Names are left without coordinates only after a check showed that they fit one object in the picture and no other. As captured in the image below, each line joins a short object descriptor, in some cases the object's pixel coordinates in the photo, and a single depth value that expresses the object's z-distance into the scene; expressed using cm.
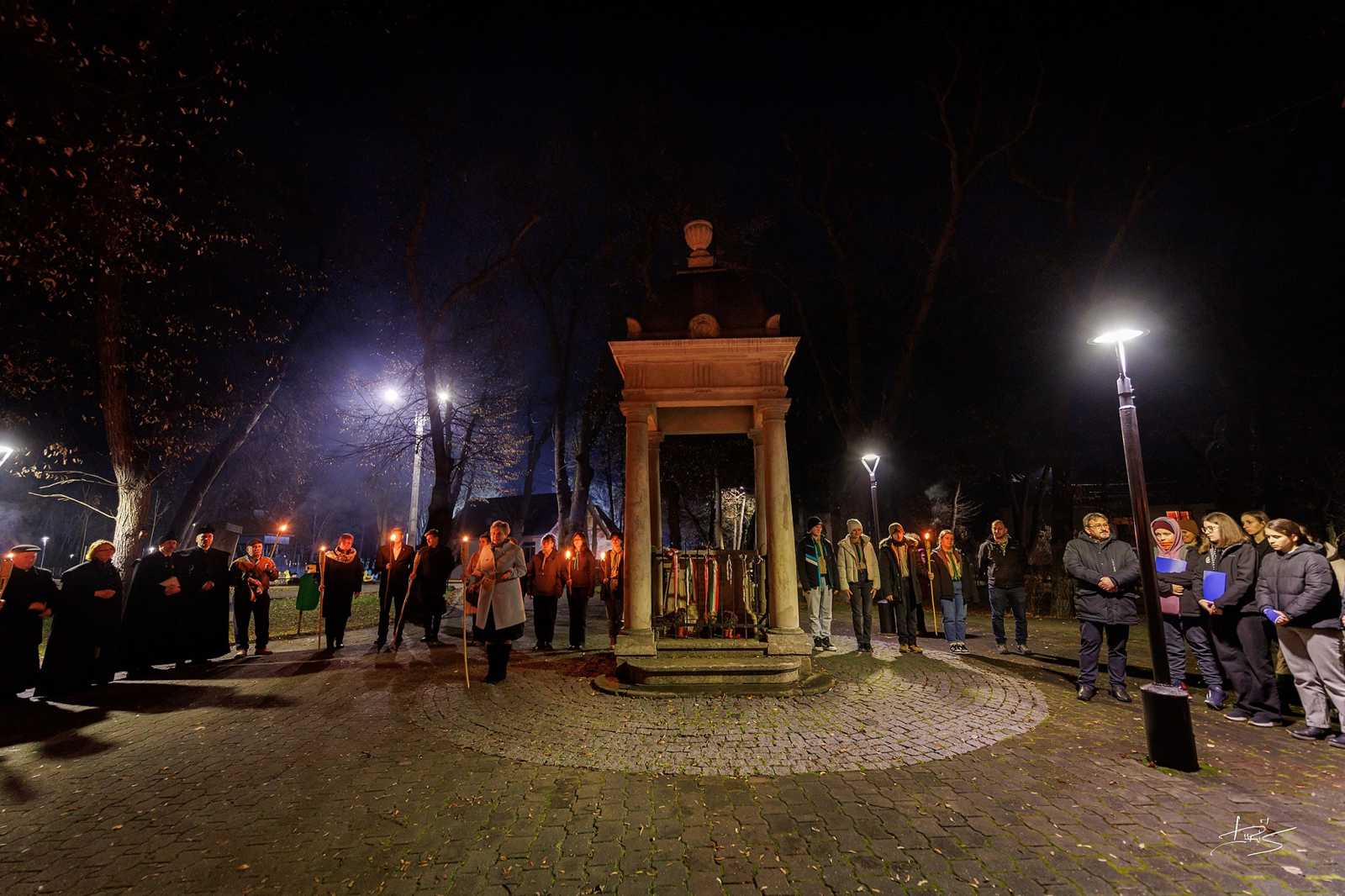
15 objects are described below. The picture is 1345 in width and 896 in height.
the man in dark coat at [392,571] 986
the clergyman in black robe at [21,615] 658
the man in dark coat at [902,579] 896
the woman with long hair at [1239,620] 532
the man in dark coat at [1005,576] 886
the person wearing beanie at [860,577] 906
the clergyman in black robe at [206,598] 855
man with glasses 605
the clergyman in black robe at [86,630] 682
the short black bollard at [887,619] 1085
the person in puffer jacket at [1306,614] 479
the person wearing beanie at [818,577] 902
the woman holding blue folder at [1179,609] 598
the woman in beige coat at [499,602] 713
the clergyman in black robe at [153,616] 795
